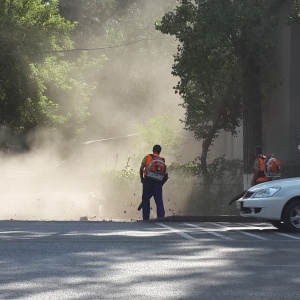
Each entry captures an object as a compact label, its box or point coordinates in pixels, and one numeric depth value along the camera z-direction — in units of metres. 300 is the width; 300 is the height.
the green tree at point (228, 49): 24.84
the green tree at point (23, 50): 36.12
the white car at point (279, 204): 17.47
